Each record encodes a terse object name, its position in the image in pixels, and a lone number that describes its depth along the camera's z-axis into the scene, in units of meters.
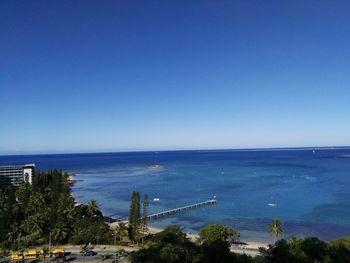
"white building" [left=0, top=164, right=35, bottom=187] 153.38
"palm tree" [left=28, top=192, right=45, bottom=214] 93.56
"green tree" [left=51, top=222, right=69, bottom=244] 77.16
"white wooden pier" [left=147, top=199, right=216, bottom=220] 115.46
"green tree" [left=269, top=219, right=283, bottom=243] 73.69
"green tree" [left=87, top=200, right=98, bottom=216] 94.78
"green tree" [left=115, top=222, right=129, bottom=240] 80.38
